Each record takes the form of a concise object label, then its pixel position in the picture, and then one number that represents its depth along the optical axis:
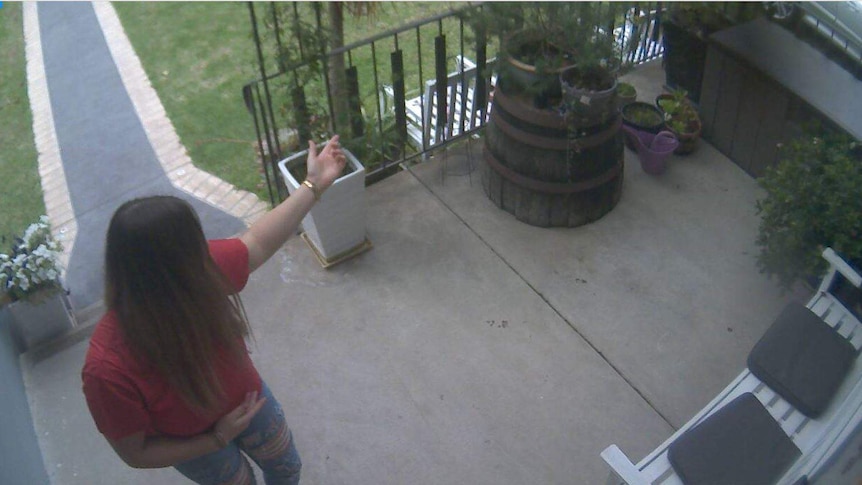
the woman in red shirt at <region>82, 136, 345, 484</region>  1.47
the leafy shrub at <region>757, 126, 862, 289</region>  2.65
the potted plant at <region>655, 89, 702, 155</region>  3.79
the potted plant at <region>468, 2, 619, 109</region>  3.05
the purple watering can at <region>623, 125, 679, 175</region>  3.67
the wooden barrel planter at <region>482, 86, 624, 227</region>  3.18
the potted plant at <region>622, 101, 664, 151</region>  3.77
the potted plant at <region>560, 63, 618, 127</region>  3.03
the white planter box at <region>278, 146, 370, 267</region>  3.07
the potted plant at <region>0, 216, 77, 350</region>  2.77
